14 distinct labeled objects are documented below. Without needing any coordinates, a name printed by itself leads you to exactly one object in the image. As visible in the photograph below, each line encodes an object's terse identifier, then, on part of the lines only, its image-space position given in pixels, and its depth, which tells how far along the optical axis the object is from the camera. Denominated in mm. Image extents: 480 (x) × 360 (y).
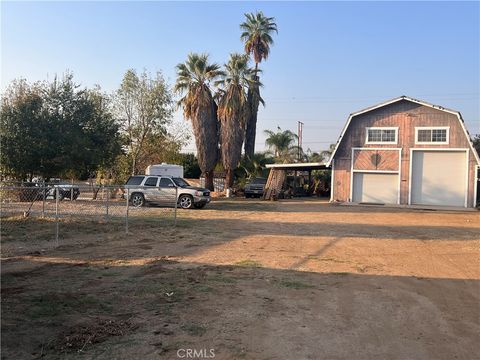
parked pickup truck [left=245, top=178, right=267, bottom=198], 36906
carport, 35562
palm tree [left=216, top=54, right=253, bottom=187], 36875
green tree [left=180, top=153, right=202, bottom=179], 51344
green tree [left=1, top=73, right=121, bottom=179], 21172
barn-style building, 30438
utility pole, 48972
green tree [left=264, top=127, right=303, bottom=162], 47188
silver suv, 23281
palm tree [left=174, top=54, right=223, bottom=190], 36594
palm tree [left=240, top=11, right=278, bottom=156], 45938
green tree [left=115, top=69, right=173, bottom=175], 35938
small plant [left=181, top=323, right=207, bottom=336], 5039
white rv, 30516
